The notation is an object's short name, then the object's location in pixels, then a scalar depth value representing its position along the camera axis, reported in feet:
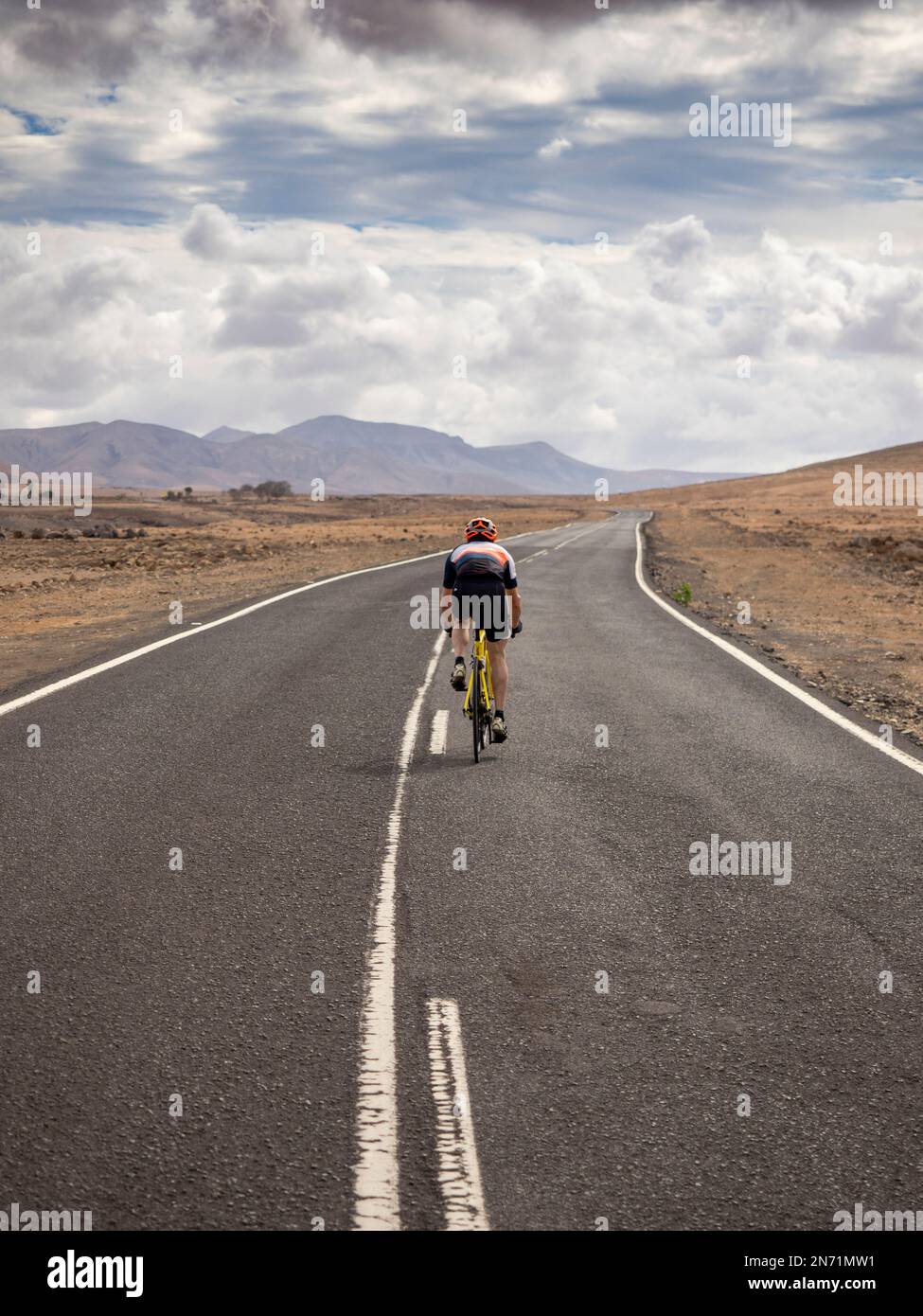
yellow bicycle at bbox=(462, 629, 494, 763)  31.99
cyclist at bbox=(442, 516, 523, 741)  33.47
